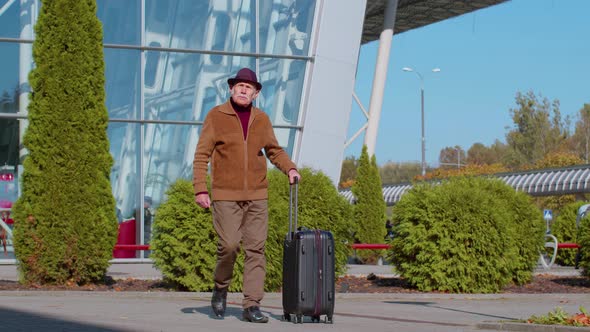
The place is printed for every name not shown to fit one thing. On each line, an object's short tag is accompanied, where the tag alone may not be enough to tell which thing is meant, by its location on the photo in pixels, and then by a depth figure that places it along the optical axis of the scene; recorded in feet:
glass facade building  66.64
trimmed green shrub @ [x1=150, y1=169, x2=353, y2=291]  42.09
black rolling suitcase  27.22
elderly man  27.43
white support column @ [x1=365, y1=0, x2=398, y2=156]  107.04
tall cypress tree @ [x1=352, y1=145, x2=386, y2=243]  104.94
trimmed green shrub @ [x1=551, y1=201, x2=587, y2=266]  83.92
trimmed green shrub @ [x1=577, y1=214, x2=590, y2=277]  52.65
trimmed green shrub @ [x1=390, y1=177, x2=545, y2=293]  45.96
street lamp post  238.80
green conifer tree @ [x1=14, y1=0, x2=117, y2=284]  43.06
